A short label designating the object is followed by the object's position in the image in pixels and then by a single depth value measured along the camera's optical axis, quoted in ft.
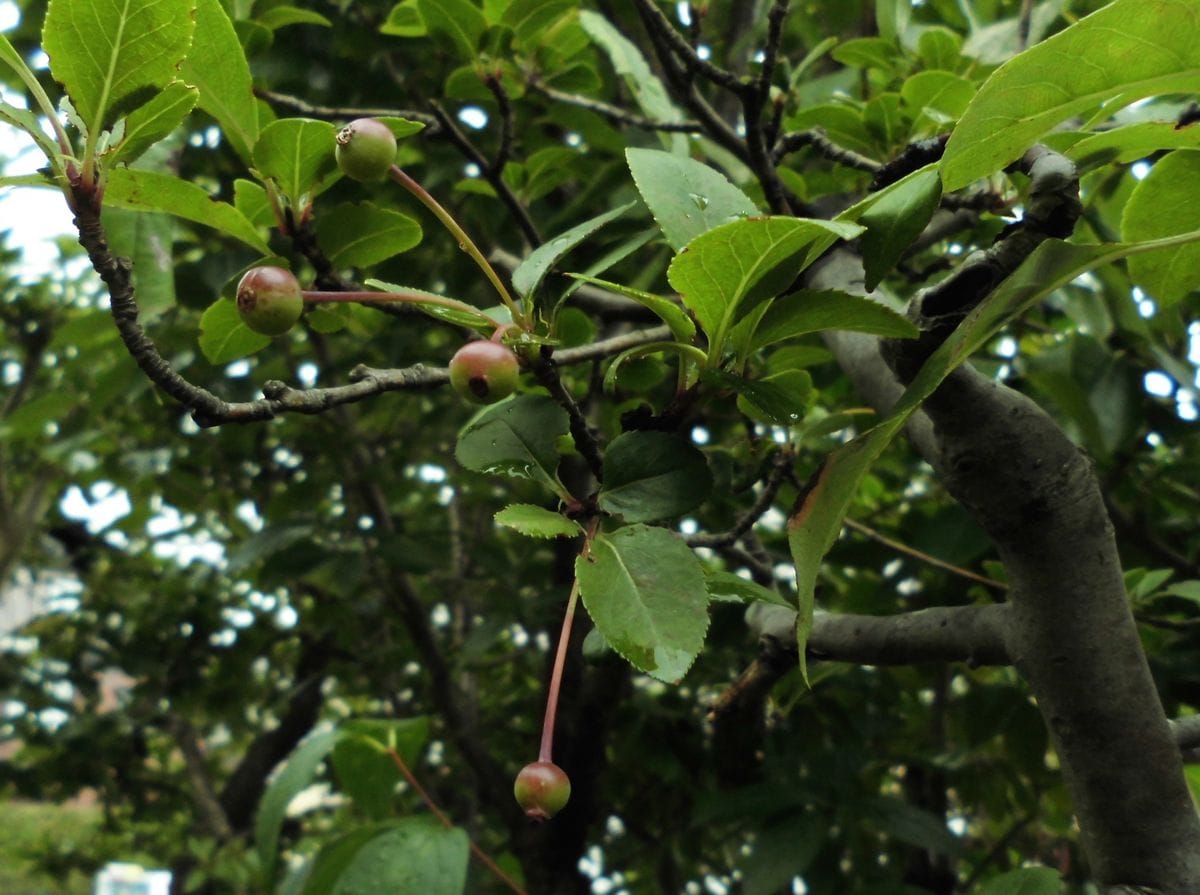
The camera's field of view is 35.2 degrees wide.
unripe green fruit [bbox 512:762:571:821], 0.97
